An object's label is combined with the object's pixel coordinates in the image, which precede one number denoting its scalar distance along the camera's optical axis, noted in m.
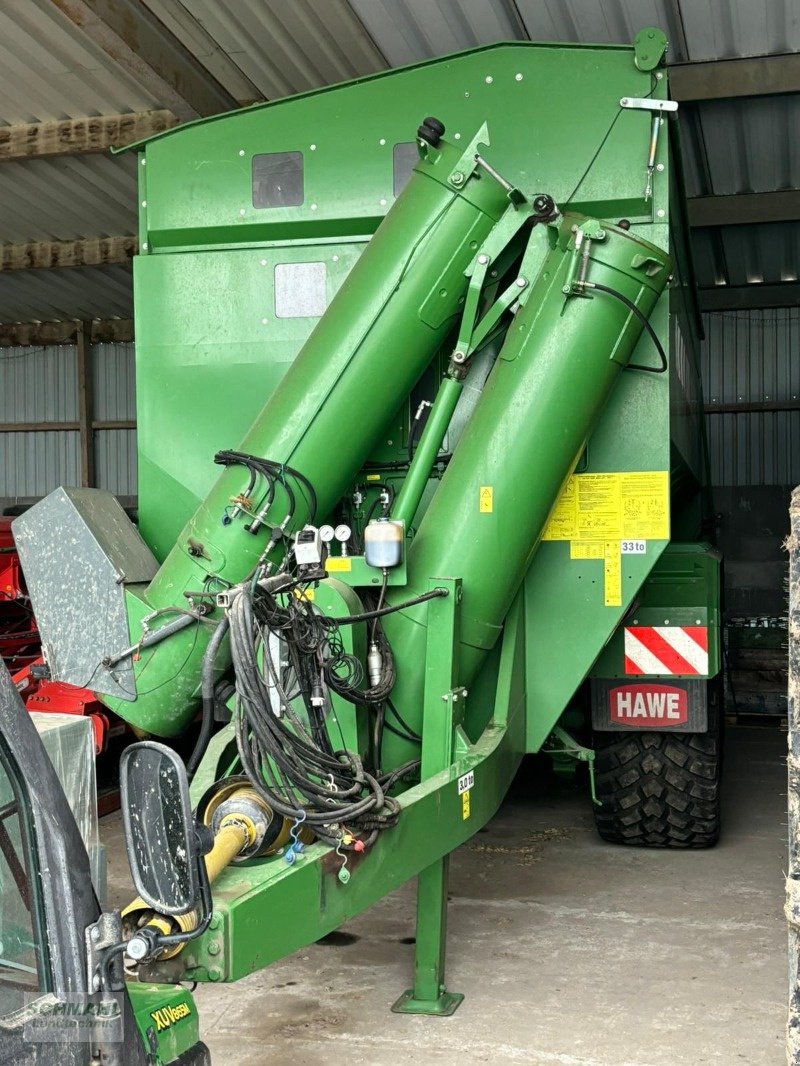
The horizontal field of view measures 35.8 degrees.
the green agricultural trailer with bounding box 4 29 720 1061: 3.19
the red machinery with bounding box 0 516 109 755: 5.95
